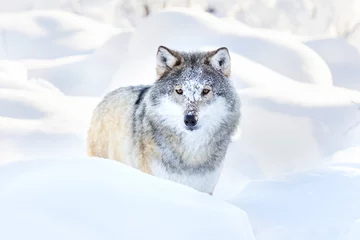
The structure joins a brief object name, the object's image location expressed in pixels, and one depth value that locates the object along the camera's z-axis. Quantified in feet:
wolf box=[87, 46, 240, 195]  30.19
